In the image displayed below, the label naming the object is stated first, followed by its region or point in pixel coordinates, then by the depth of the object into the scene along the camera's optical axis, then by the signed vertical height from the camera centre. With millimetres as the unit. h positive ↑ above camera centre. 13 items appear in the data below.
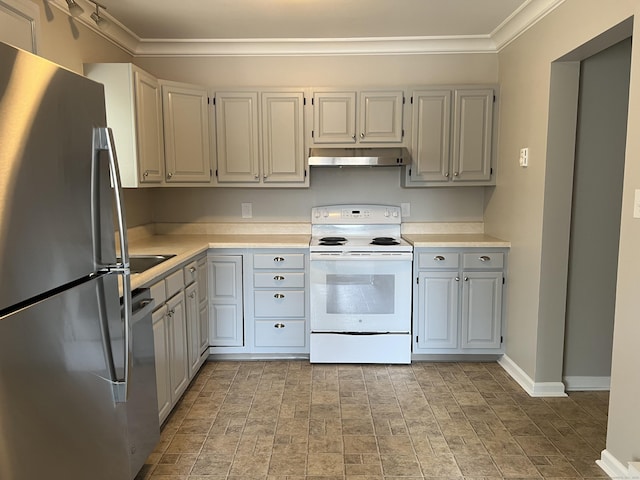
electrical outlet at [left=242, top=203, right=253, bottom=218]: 3910 -153
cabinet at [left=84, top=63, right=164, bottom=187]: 2803 +517
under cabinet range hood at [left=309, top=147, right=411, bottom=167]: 3305 +265
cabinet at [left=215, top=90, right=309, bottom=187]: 3500 +431
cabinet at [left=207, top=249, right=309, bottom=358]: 3369 -826
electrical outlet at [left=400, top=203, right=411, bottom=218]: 3881 -134
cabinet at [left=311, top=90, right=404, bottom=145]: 3480 +592
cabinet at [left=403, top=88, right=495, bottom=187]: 3469 +435
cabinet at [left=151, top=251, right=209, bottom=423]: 2334 -831
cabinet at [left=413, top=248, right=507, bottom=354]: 3316 -806
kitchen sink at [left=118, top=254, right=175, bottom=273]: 2529 -416
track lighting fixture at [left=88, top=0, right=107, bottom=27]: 2760 +1103
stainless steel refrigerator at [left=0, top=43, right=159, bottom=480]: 1043 -251
